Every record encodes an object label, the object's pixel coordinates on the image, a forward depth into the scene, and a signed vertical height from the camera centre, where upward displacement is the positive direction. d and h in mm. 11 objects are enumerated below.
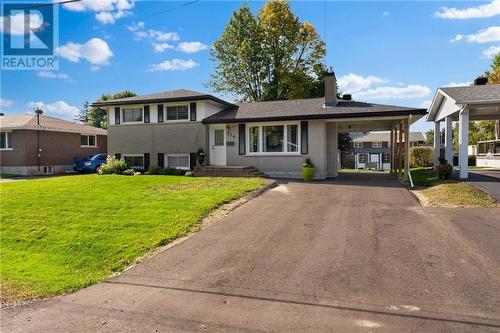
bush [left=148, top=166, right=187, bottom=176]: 18578 -716
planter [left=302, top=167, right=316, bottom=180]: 16188 -755
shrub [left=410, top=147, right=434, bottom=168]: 31906 -102
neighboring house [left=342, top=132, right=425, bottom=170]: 58875 +870
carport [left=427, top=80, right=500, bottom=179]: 14438 +2305
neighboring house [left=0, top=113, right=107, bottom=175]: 23406 +1019
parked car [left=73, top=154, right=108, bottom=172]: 23969 -325
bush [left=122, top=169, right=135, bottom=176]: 18812 -756
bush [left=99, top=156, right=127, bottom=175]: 19281 -544
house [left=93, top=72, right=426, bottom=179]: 16859 +1576
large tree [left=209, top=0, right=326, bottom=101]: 36125 +10950
